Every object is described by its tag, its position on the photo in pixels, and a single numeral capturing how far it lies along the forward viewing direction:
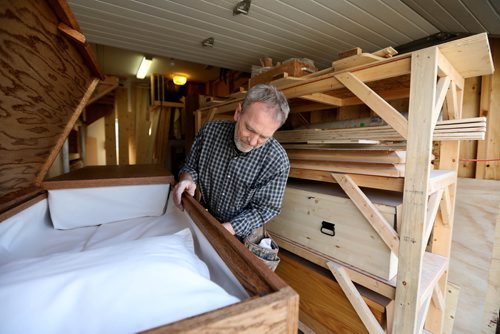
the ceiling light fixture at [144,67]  3.62
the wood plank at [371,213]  1.04
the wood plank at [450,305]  1.63
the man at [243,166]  1.15
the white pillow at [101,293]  0.40
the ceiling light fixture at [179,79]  4.47
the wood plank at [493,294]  1.51
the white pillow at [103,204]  1.21
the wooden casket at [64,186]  0.40
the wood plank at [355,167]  1.06
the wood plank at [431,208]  1.06
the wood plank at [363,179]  1.06
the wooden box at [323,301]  1.21
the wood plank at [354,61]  1.08
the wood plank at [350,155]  1.06
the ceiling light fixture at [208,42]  2.04
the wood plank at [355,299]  1.15
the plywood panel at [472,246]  1.53
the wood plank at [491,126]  1.60
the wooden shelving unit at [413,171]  0.93
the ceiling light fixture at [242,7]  1.54
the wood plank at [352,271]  1.11
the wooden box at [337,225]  1.13
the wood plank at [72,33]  0.81
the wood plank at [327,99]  1.67
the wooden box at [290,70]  1.58
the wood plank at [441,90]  0.94
